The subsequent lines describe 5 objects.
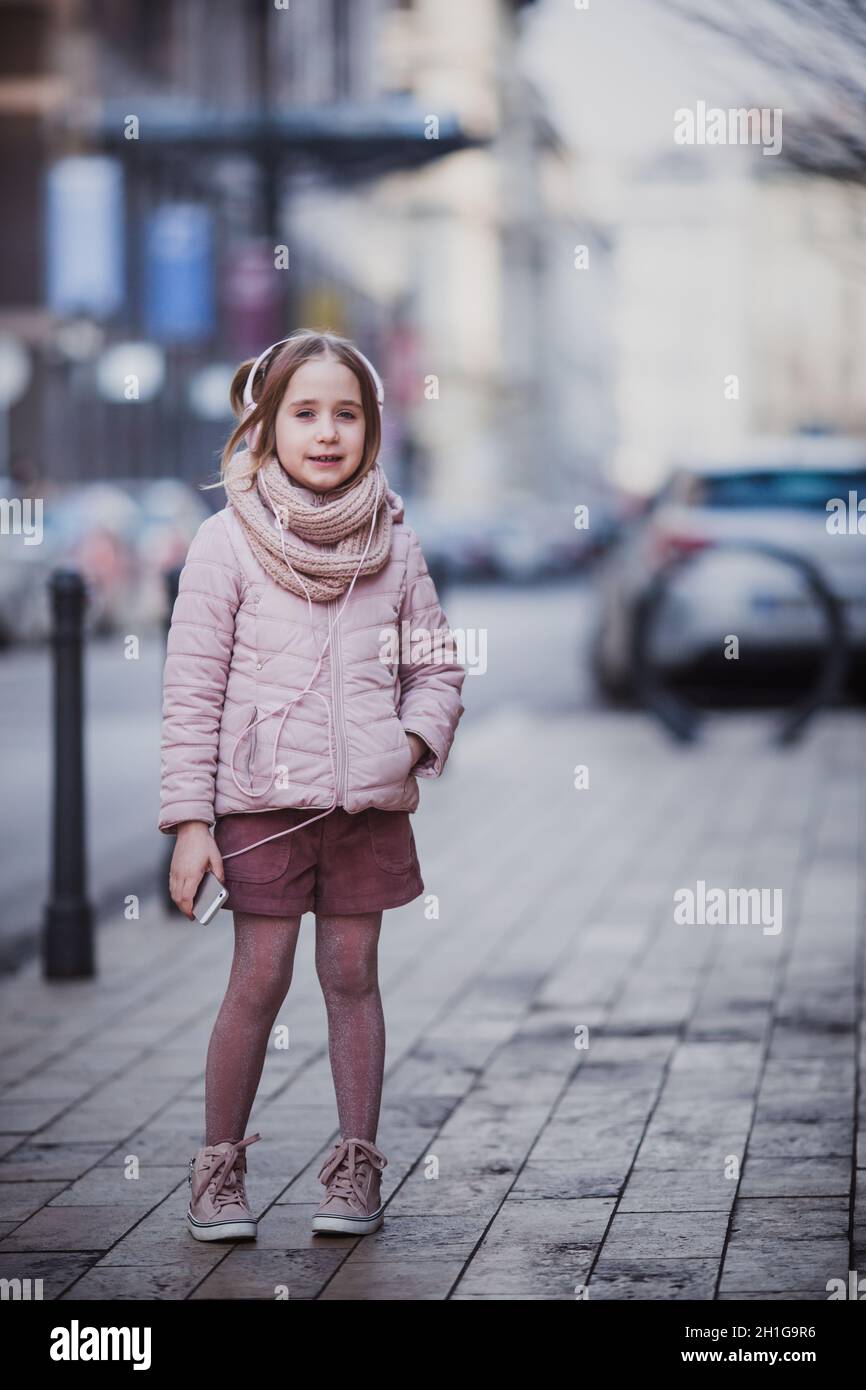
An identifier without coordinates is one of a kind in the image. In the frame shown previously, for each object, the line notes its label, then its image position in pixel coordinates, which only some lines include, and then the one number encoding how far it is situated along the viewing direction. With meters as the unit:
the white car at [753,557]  14.17
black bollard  6.95
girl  4.17
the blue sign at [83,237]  32.50
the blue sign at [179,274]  27.09
